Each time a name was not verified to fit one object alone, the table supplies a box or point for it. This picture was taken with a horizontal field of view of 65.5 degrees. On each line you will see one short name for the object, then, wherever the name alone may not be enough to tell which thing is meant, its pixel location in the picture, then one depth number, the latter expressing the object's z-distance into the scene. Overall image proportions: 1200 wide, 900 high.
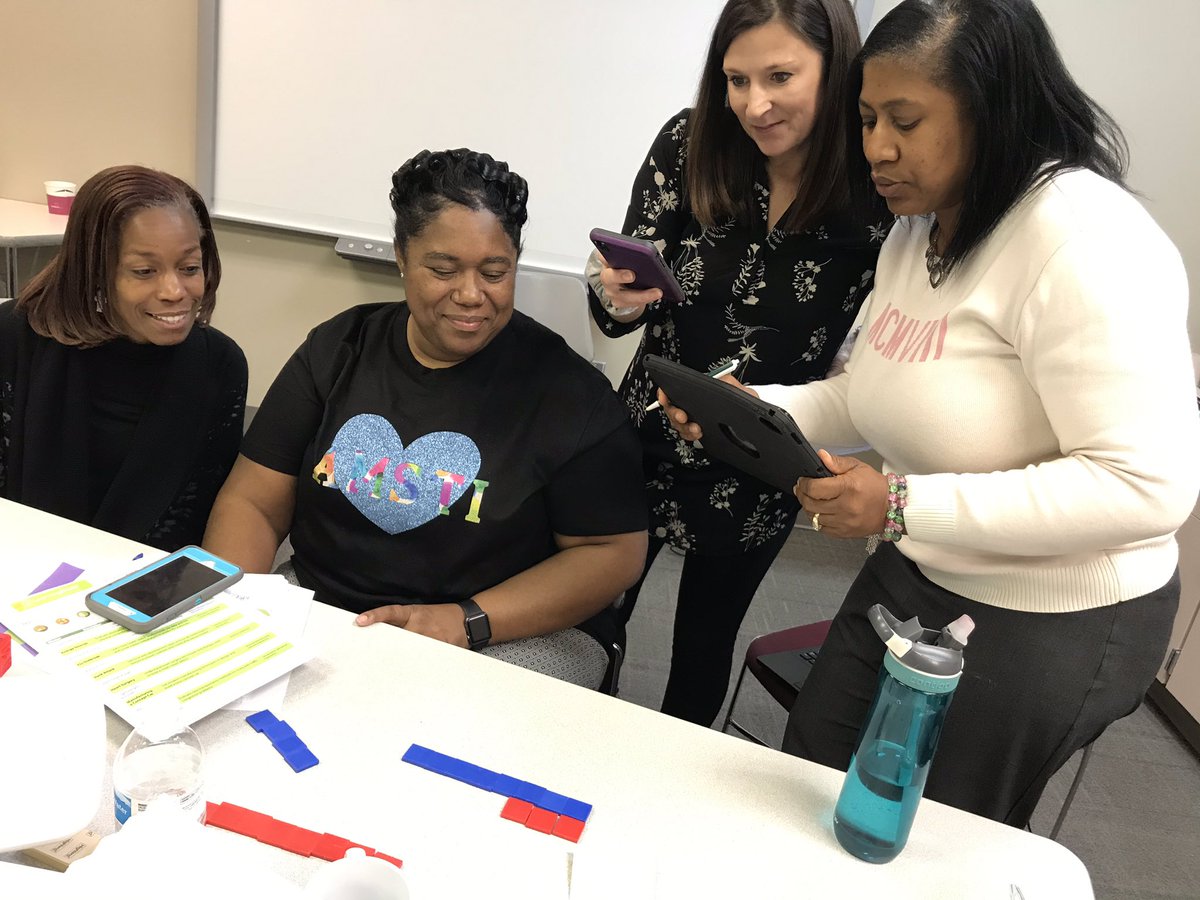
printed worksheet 1.02
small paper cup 3.20
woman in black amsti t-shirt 1.48
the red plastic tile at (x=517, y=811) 0.94
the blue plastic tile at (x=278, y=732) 1.00
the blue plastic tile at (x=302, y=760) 0.97
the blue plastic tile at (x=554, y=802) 0.95
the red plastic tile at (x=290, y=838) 0.87
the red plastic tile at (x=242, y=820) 0.88
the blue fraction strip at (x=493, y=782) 0.95
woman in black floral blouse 1.43
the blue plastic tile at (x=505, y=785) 0.96
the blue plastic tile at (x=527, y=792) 0.96
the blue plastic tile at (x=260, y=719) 1.01
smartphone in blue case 1.12
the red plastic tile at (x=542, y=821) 0.93
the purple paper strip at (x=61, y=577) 1.20
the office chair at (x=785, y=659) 1.70
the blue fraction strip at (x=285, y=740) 0.98
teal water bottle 0.86
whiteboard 2.91
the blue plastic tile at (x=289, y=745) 0.99
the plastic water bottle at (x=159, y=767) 0.83
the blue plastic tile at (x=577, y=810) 0.94
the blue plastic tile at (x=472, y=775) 0.97
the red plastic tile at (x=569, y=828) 0.92
